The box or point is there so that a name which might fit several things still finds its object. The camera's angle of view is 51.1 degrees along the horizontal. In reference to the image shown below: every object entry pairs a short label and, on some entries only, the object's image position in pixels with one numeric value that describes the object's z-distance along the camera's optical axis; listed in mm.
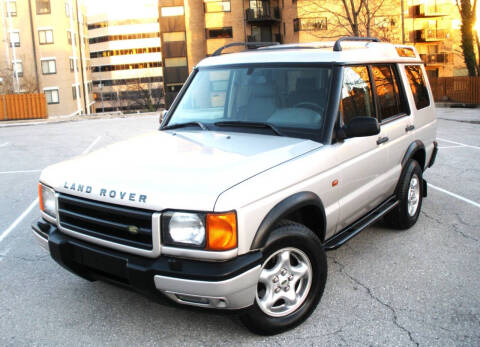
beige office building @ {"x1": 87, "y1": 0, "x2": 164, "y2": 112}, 113812
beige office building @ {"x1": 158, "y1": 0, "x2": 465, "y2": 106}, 47281
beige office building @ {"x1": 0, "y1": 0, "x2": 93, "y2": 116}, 51969
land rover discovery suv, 3000
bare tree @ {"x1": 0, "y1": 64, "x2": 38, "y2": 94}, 48906
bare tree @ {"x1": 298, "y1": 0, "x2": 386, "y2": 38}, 43125
